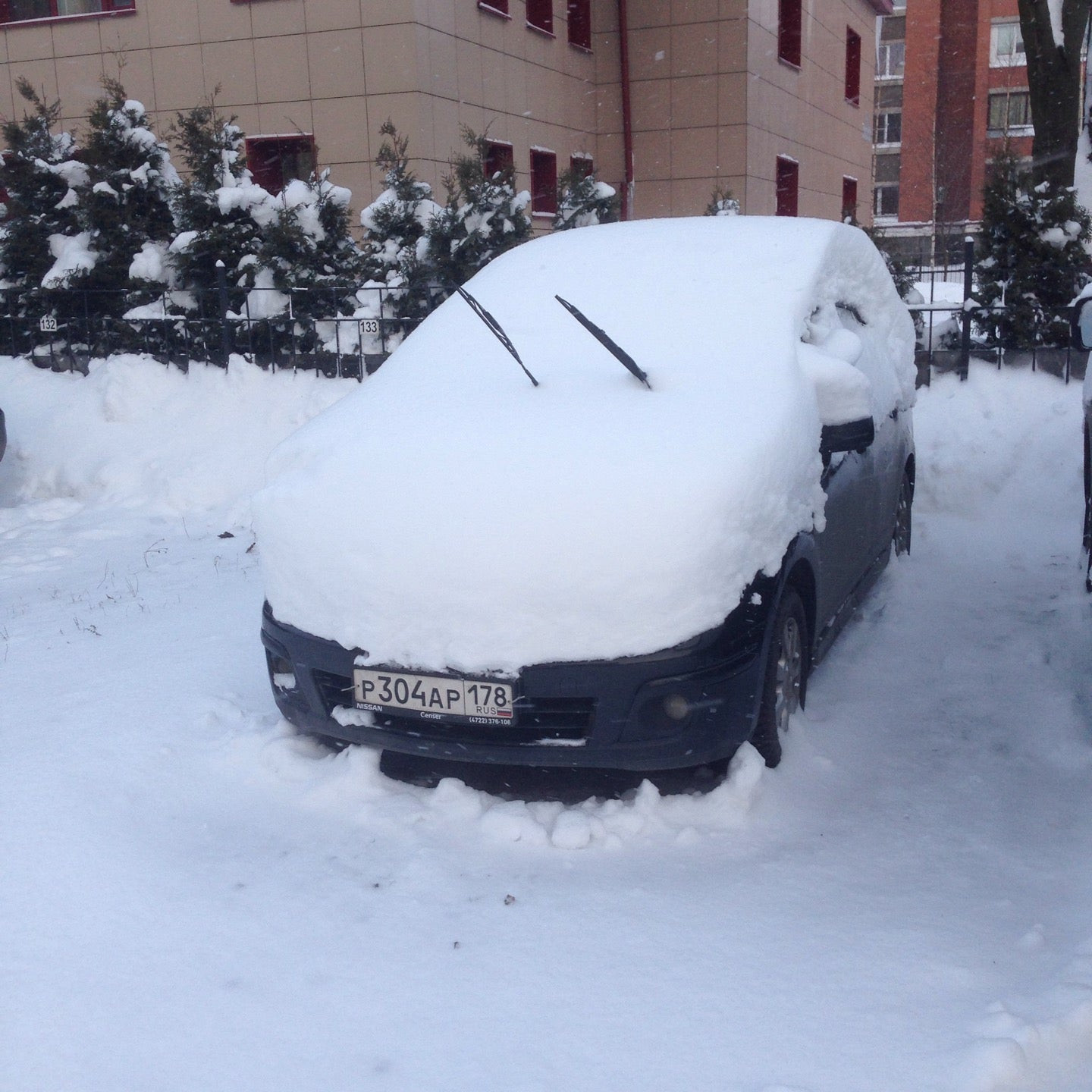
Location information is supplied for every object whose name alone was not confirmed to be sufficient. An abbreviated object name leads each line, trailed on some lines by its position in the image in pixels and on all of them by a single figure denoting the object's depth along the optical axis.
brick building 42.12
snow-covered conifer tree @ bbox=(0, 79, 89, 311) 10.27
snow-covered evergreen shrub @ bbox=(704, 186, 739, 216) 12.25
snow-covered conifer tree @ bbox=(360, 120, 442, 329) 9.38
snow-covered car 3.19
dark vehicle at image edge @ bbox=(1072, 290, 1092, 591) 4.60
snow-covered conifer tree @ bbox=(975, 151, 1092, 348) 8.43
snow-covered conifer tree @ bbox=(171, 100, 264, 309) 9.52
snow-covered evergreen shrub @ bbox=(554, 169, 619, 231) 10.52
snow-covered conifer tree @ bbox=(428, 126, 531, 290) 9.24
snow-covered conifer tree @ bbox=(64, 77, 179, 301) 9.93
